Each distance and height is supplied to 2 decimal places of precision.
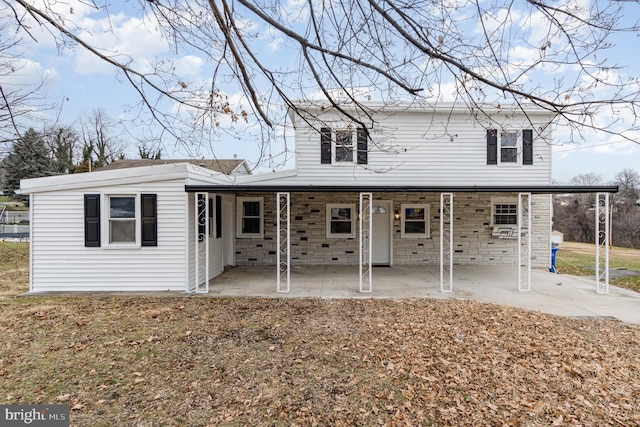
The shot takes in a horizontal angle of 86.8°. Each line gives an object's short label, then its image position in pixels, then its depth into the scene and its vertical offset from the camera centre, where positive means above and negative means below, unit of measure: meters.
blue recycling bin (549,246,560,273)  10.46 -1.33
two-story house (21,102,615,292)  9.96 +0.15
